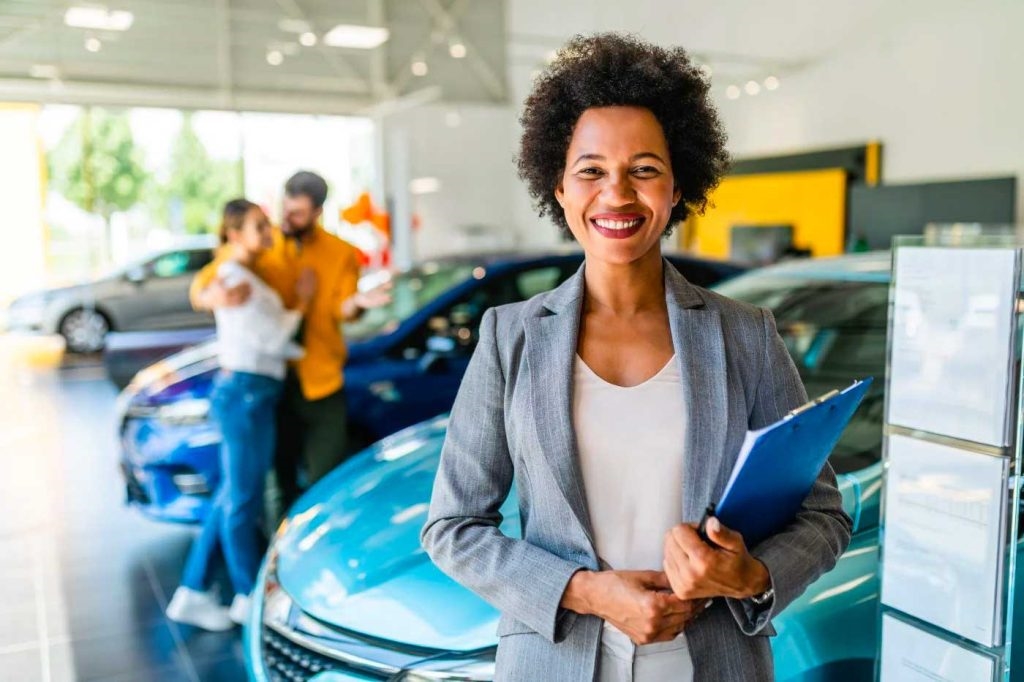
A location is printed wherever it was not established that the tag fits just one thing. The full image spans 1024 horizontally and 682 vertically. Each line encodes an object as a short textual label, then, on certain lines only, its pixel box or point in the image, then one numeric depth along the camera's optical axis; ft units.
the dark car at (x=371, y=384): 12.91
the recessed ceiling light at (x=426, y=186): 41.37
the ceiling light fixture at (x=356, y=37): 30.37
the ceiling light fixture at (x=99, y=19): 22.45
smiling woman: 3.78
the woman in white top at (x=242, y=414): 11.09
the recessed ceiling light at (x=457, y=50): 34.76
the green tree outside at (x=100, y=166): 24.68
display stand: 5.35
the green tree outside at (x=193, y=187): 28.25
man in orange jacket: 11.89
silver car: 28.14
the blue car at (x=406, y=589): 5.93
